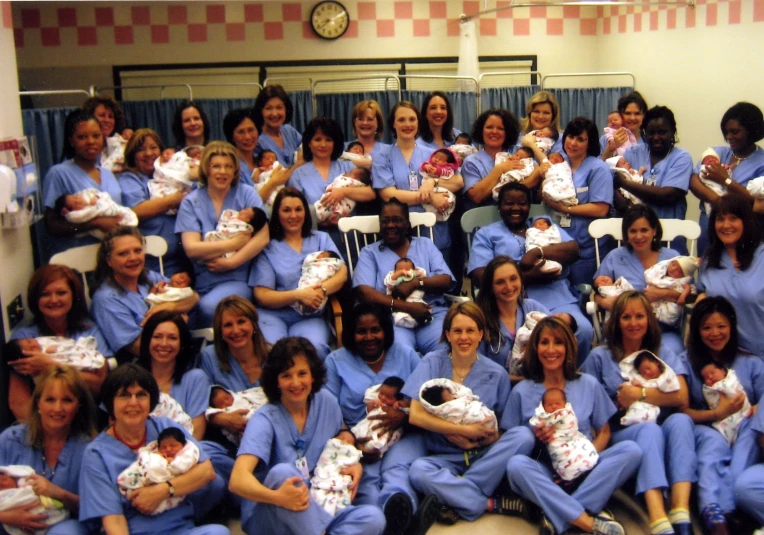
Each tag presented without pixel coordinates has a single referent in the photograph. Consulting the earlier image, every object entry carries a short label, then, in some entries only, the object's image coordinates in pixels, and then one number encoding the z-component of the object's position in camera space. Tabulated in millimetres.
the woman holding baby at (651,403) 3090
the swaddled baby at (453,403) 3221
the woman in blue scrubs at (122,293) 3504
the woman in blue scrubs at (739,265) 3600
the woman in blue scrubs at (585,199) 4375
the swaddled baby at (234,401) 3301
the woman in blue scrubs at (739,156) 4215
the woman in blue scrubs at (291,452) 2838
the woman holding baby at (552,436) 3055
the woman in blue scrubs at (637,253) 3895
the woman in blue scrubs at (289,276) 3861
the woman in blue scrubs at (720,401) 3143
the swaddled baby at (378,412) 3287
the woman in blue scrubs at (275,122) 4648
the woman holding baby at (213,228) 3939
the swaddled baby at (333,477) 2975
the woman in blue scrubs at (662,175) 4371
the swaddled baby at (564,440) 3123
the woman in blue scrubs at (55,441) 2805
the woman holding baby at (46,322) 3303
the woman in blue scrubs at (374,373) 3287
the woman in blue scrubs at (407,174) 4422
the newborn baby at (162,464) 2766
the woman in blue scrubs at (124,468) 2748
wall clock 7316
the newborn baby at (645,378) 3309
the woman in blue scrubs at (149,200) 4121
